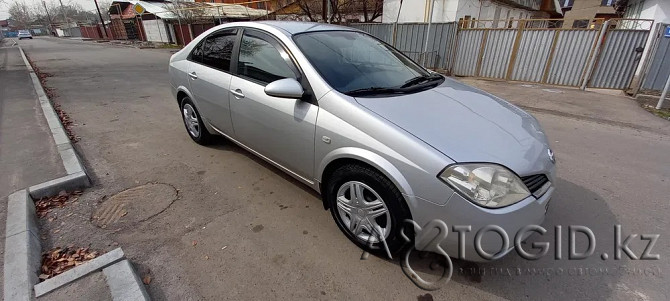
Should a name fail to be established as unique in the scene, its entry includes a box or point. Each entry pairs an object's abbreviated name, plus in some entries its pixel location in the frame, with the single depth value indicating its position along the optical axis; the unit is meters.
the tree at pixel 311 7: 17.23
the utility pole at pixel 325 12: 13.14
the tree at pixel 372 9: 16.64
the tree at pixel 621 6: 16.29
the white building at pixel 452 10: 13.69
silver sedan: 1.84
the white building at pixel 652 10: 10.09
